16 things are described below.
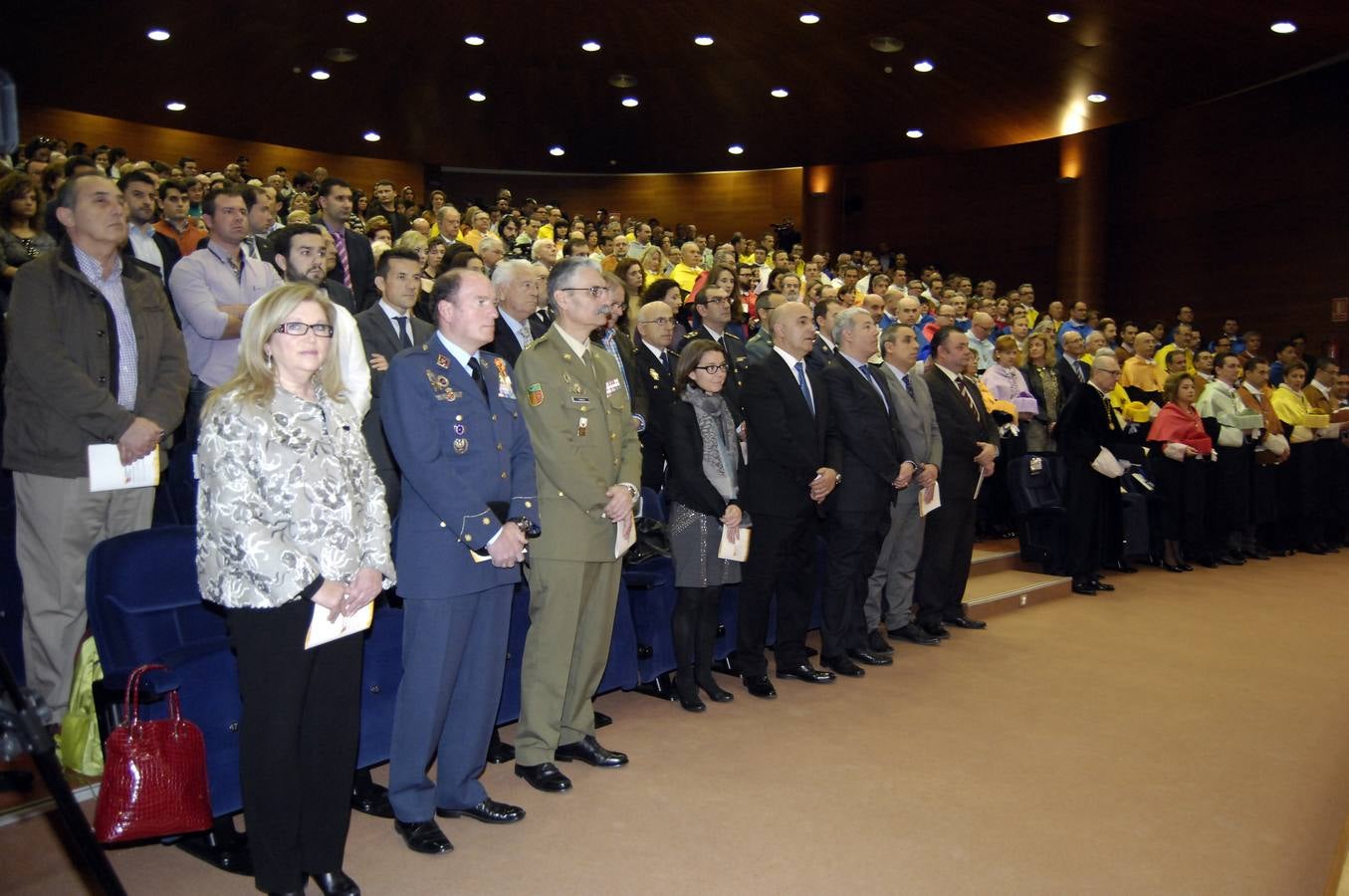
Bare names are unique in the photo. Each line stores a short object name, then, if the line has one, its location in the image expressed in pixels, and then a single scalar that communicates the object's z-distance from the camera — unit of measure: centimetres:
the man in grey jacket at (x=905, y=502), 516
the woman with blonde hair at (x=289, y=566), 230
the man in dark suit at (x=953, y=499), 545
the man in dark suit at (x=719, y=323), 504
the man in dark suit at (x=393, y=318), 408
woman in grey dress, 409
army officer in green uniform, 333
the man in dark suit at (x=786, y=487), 439
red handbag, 229
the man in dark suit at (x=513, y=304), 454
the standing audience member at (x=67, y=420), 316
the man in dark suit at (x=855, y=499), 476
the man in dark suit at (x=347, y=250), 541
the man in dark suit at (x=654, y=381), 489
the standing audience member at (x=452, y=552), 285
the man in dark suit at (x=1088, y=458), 670
